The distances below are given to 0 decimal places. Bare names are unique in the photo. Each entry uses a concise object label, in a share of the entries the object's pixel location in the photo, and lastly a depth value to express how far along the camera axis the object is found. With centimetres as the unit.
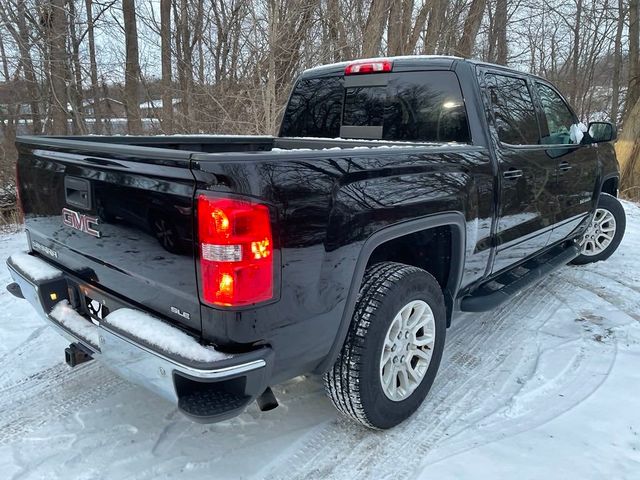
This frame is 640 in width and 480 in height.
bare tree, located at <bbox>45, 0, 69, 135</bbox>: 1127
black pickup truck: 188
